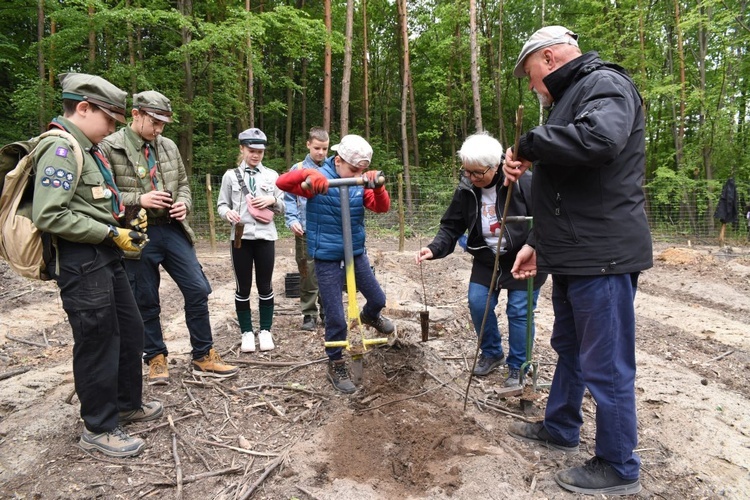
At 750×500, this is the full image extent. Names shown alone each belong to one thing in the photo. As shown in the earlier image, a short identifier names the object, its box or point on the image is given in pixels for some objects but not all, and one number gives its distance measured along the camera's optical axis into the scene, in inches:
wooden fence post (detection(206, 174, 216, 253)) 458.4
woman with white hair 139.9
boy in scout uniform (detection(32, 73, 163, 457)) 101.7
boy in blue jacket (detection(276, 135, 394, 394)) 140.5
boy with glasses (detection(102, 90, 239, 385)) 137.8
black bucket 283.0
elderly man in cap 88.3
